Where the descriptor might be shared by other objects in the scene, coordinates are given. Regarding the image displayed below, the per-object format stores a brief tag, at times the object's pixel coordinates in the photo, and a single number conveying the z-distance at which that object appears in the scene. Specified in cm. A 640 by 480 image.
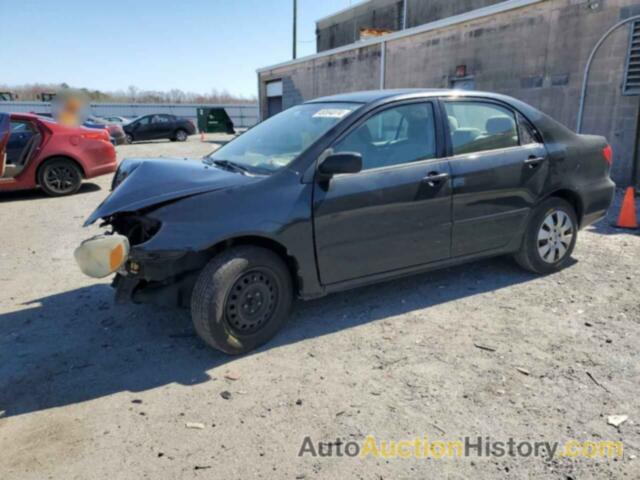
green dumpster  3466
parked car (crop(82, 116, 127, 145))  2032
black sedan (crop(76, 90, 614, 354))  320
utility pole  3127
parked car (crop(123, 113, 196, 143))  2694
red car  857
